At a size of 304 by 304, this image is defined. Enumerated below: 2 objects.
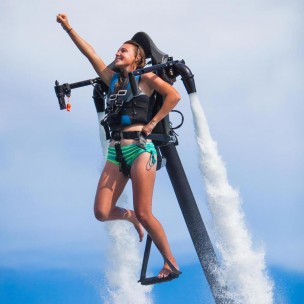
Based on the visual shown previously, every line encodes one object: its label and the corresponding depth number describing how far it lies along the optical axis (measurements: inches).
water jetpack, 675.4
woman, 598.2
